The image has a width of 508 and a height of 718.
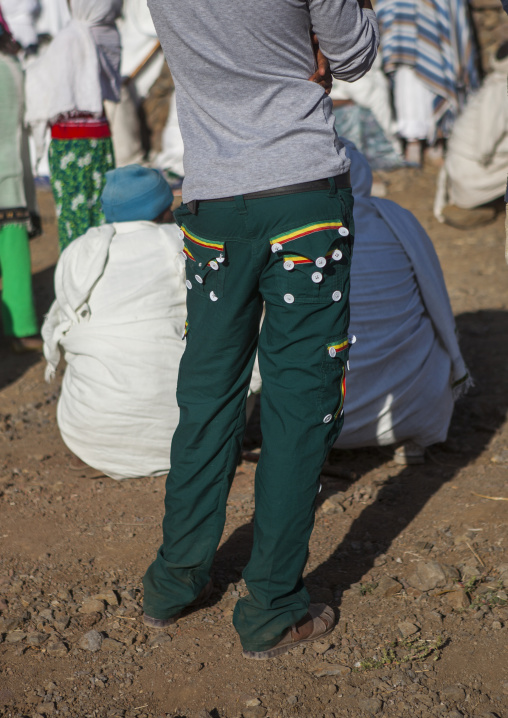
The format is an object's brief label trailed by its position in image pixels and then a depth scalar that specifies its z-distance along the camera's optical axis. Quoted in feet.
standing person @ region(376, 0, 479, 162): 25.53
